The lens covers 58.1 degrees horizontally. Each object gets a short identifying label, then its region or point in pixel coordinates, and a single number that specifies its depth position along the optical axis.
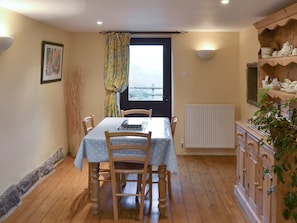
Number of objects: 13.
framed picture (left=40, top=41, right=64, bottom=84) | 3.75
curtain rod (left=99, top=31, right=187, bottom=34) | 4.62
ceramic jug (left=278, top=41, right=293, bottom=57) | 2.67
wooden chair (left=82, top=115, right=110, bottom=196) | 3.07
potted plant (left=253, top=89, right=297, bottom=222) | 1.54
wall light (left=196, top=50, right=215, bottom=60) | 4.56
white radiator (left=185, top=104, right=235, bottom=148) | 4.66
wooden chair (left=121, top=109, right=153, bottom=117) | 3.92
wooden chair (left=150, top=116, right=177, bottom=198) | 3.18
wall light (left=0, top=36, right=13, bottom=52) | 2.60
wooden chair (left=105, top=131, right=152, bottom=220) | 2.59
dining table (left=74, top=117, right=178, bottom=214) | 2.71
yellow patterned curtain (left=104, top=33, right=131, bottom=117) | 4.65
